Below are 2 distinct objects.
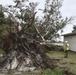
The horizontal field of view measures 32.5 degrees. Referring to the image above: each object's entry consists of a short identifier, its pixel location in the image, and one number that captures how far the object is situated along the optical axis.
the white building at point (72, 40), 20.17
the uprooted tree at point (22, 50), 8.15
